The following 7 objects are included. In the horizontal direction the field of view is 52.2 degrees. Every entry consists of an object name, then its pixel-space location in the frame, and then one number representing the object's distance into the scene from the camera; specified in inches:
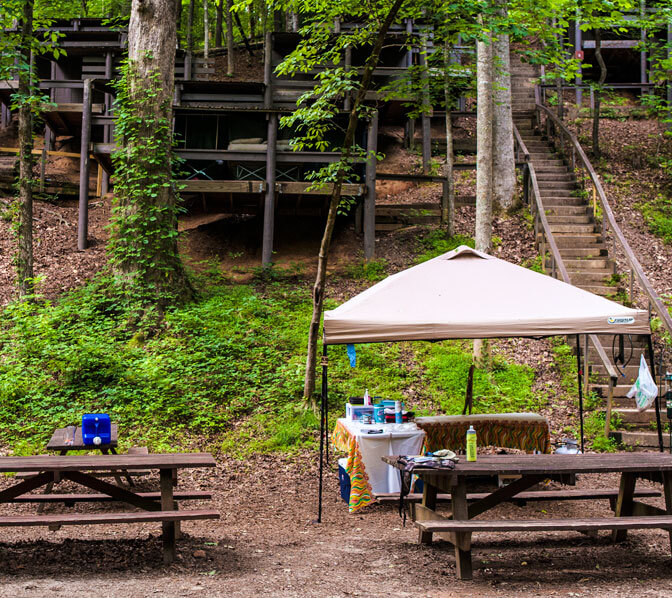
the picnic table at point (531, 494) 192.7
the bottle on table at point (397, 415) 286.4
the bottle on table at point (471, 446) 211.9
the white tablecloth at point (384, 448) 270.5
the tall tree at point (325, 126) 366.0
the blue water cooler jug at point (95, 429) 251.4
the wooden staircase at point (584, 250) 367.9
